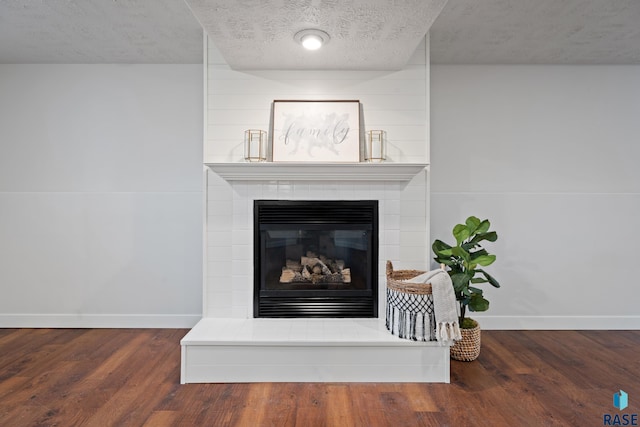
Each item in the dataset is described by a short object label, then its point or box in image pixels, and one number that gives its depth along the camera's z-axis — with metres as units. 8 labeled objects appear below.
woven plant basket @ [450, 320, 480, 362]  2.62
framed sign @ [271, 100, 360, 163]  2.71
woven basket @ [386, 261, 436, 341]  2.30
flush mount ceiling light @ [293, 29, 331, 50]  2.23
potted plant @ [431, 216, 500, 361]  2.59
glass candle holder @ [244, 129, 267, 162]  2.65
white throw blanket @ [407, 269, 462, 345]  2.25
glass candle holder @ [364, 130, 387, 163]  2.68
